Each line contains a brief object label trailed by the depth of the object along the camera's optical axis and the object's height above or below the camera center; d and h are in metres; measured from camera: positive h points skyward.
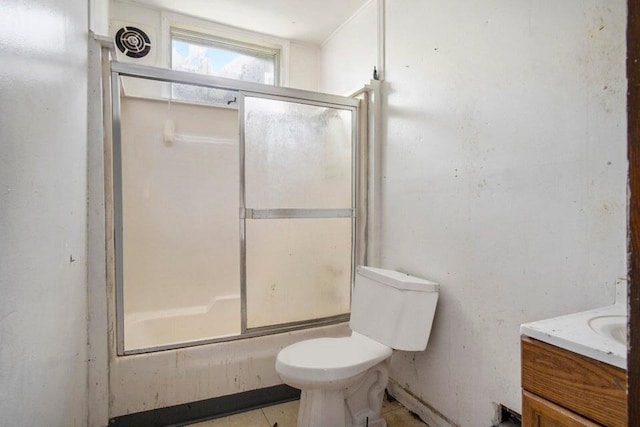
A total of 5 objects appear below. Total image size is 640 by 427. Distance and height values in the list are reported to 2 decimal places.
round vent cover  2.35 +1.21
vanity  0.69 -0.37
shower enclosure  1.91 +0.01
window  2.61 +1.25
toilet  1.48 -0.71
